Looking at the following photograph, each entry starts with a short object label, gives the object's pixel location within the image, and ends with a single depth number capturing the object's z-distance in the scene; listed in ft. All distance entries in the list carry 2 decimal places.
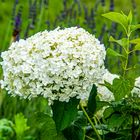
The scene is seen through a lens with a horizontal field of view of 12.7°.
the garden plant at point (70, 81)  7.69
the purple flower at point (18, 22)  15.58
